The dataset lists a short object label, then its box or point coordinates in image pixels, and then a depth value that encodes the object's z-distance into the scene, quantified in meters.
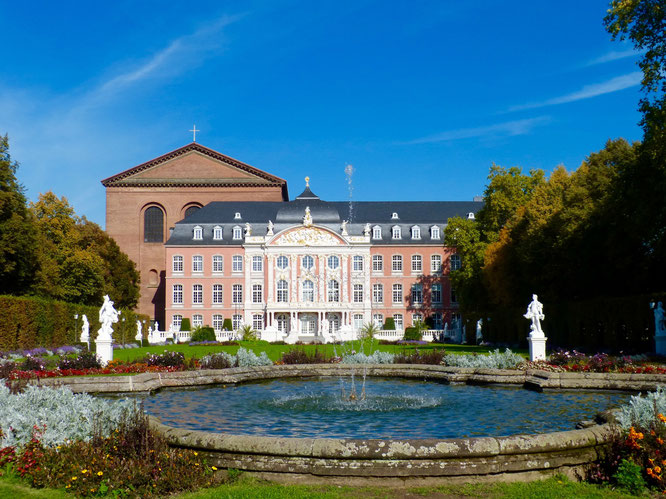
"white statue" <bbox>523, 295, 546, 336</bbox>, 18.00
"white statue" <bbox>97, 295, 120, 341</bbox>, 17.27
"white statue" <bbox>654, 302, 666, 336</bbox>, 20.72
